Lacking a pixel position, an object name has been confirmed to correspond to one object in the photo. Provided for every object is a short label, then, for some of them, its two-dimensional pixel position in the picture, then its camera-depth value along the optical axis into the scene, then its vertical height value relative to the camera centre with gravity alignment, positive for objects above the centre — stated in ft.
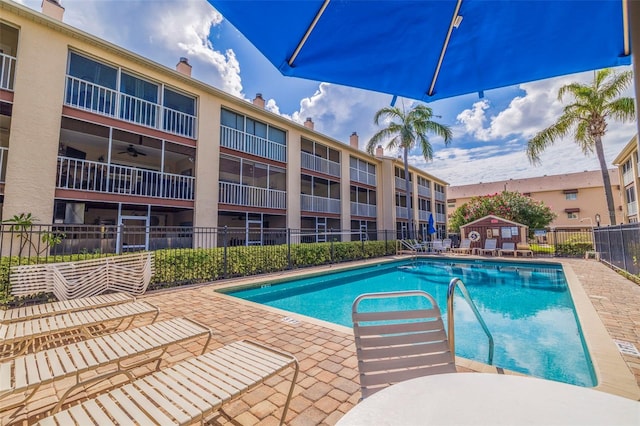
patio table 3.60 -2.35
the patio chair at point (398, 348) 6.51 -2.78
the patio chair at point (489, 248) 57.93 -2.76
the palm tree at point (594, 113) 44.96 +20.01
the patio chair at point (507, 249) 54.79 -2.87
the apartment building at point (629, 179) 59.67 +12.96
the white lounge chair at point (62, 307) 10.69 -3.09
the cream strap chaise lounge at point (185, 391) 5.00 -3.21
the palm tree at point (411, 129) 61.62 +23.19
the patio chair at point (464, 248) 62.18 -2.96
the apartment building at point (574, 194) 97.60 +14.71
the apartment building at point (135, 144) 25.90 +11.85
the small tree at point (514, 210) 63.82 +5.78
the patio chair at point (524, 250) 52.54 -2.93
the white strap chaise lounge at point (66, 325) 9.04 -3.19
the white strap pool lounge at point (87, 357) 6.23 -3.17
